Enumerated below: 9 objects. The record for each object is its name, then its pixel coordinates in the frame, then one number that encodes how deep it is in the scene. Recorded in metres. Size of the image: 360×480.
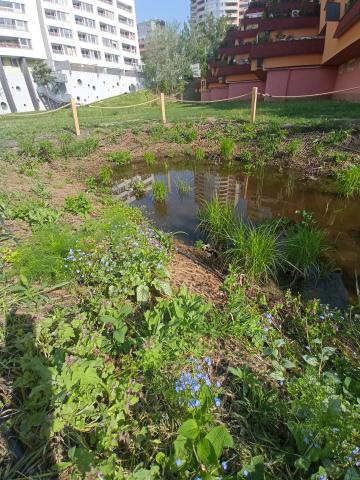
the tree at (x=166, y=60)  48.06
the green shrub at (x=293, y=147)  7.92
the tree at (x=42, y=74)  41.25
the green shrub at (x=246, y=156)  8.60
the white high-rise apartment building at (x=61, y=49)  39.44
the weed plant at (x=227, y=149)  8.78
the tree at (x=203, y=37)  52.16
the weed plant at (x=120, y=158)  9.42
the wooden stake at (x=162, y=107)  11.80
